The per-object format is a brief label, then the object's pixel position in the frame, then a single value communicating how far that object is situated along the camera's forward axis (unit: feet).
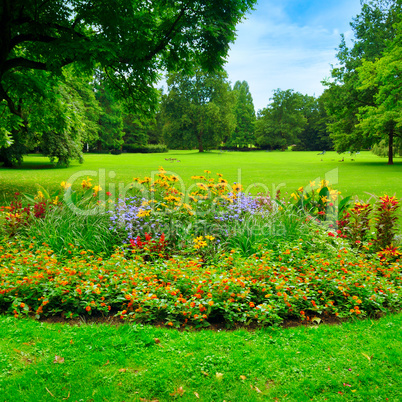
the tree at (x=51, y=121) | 31.99
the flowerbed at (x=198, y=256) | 11.52
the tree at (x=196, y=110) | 155.74
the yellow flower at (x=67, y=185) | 20.59
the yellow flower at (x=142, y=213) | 17.33
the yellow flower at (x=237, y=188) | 21.34
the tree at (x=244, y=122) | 208.33
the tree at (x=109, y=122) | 151.23
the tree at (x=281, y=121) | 200.75
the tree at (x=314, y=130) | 200.78
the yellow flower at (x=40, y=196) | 21.33
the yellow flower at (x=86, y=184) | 21.80
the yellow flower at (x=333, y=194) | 20.55
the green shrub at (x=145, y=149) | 160.15
